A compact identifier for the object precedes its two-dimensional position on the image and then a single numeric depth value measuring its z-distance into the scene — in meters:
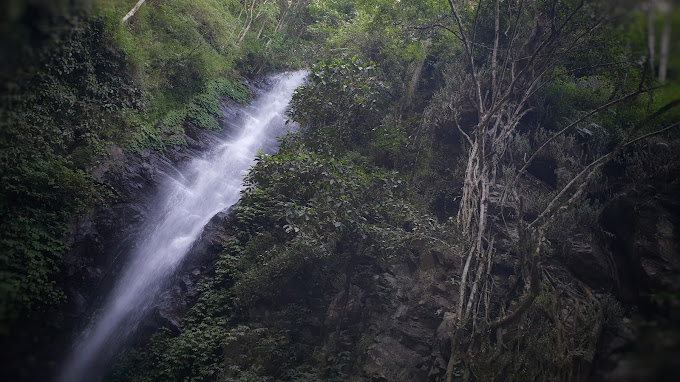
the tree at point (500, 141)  5.64
